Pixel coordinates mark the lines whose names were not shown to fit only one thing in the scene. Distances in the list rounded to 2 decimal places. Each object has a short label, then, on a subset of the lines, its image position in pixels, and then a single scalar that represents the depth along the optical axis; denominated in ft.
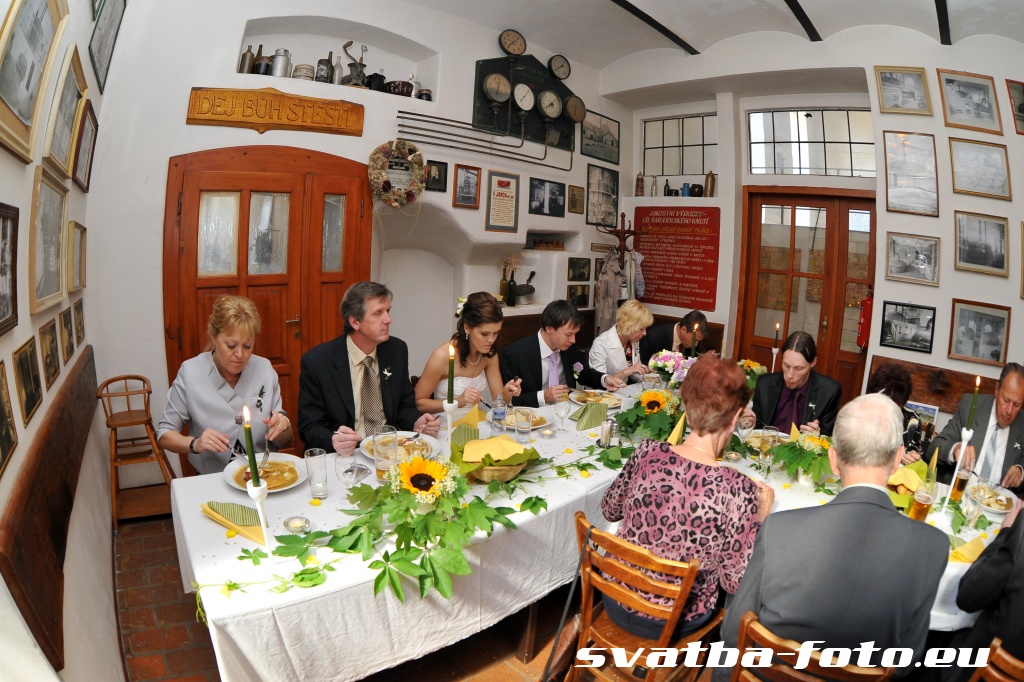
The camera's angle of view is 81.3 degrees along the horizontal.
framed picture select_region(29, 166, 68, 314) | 8.07
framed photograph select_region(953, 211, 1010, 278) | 16.90
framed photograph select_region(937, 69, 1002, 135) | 16.76
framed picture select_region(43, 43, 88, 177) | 8.96
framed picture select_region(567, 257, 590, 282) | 24.88
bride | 12.35
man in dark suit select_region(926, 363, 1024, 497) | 10.87
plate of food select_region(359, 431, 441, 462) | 8.75
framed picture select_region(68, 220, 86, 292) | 11.29
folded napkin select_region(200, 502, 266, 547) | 6.82
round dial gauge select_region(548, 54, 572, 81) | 22.88
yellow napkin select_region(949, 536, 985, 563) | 7.27
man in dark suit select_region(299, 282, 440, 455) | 10.65
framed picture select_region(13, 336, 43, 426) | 6.91
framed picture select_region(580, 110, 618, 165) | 24.77
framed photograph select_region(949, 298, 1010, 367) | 16.99
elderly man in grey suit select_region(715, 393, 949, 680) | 5.50
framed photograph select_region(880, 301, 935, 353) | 18.47
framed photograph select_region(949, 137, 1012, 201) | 16.80
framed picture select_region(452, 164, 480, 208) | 20.41
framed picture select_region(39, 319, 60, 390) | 8.67
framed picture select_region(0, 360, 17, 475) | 5.75
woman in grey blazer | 9.62
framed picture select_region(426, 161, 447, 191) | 19.67
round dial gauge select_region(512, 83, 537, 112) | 21.64
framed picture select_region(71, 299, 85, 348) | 12.44
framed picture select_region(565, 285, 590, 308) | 25.07
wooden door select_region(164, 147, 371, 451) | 15.44
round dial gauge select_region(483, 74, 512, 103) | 20.72
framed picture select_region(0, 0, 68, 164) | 6.27
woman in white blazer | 16.72
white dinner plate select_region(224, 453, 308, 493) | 7.97
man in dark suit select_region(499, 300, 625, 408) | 14.23
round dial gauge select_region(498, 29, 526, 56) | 20.94
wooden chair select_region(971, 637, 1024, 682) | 5.04
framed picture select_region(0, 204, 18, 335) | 6.46
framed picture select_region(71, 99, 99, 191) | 11.46
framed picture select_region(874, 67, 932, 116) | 17.78
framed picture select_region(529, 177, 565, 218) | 23.04
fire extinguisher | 21.08
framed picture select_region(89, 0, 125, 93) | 11.50
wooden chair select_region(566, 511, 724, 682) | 6.49
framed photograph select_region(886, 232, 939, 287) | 18.22
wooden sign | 15.33
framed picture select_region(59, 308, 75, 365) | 10.43
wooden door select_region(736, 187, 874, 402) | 22.26
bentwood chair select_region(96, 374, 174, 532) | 13.74
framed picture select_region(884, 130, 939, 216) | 17.97
